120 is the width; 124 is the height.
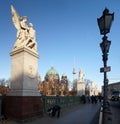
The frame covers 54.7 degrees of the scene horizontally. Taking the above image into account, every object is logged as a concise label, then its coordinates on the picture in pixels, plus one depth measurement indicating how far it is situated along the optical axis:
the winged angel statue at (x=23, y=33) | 7.15
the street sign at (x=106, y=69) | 4.17
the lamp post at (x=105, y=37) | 3.99
